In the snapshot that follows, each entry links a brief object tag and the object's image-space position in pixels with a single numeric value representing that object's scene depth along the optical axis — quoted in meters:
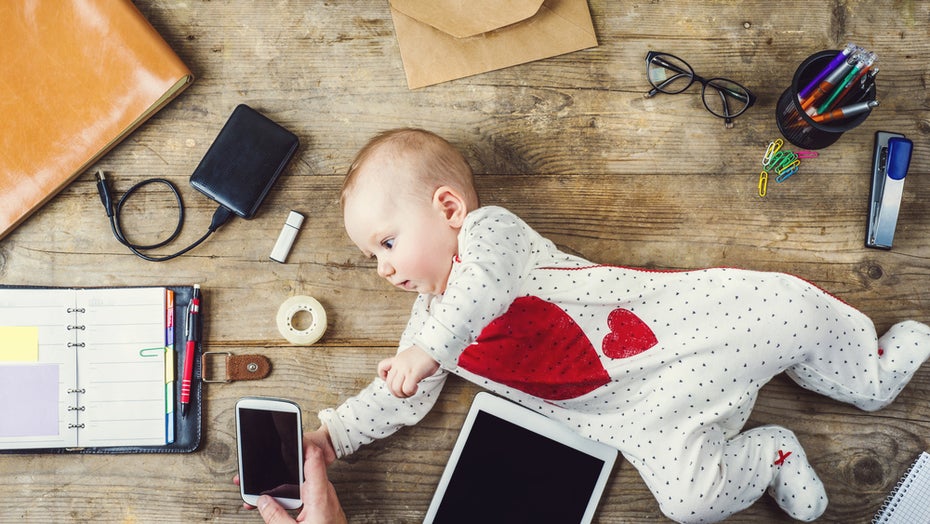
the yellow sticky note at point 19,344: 1.09
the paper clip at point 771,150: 1.16
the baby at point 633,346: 0.96
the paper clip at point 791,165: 1.15
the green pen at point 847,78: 0.99
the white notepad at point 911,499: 1.09
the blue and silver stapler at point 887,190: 1.13
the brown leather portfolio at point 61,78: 1.09
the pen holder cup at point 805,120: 1.05
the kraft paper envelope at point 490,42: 1.17
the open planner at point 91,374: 1.10
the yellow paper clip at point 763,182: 1.16
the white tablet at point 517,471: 1.08
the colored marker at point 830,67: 1.00
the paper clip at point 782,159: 1.15
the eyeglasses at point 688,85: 1.16
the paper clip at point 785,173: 1.16
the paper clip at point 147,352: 1.10
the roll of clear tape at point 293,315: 1.11
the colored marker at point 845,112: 1.02
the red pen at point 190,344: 1.10
